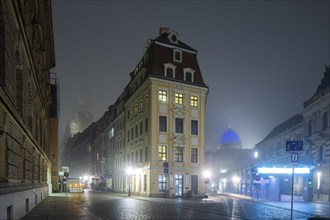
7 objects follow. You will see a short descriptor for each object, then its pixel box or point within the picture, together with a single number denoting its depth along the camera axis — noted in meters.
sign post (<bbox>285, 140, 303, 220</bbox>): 16.86
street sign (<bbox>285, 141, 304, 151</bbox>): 16.83
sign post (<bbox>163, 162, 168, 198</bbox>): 33.47
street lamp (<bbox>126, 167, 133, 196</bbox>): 50.85
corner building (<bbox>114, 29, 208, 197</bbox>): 47.06
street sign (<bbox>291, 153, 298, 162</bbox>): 16.92
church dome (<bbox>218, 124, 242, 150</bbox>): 127.62
